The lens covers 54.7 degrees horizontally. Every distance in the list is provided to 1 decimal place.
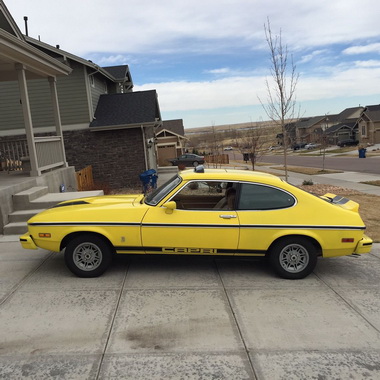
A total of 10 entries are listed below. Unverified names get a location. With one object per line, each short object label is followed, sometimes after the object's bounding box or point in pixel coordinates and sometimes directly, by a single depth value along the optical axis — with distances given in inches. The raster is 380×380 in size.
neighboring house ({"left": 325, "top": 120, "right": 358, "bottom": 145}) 2997.0
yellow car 189.8
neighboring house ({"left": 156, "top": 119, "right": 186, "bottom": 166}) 1659.7
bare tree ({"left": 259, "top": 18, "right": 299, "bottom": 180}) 514.6
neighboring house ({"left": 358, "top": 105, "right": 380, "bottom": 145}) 2588.6
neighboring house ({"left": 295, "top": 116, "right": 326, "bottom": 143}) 3715.6
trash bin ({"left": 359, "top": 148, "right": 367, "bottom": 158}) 1557.6
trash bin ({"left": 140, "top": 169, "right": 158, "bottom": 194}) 528.1
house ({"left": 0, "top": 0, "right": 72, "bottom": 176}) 337.8
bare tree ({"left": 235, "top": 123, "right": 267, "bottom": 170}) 845.8
